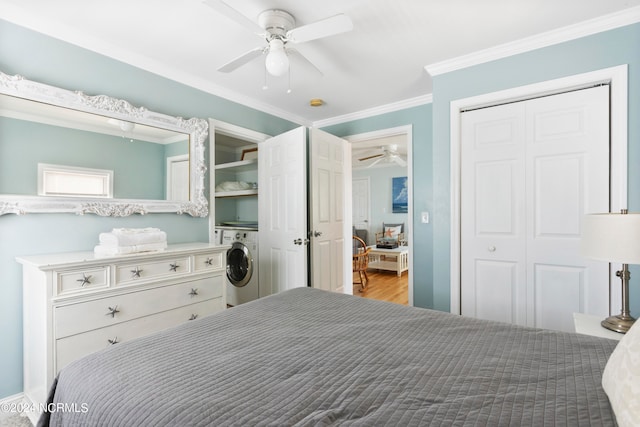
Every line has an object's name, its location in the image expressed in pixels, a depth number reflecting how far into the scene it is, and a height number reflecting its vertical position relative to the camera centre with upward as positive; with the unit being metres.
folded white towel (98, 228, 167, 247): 1.95 -0.17
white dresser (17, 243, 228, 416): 1.62 -0.55
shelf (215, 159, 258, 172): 4.09 +0.68
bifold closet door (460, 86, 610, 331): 2.07 +0.05
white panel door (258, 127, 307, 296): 3.02 +0.00
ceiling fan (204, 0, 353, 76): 1.58 +1.02
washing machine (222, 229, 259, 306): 3.61 -0.67
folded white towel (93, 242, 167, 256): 1.93 -0.24
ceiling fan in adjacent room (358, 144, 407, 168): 5.48 +1.14
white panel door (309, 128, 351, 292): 3.20 +0.04
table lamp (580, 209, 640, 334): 1.29 -0.14
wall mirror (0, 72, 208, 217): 1.83 +0.42
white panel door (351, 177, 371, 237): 8.14 +0.27
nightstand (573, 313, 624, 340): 1.41 -0.58
